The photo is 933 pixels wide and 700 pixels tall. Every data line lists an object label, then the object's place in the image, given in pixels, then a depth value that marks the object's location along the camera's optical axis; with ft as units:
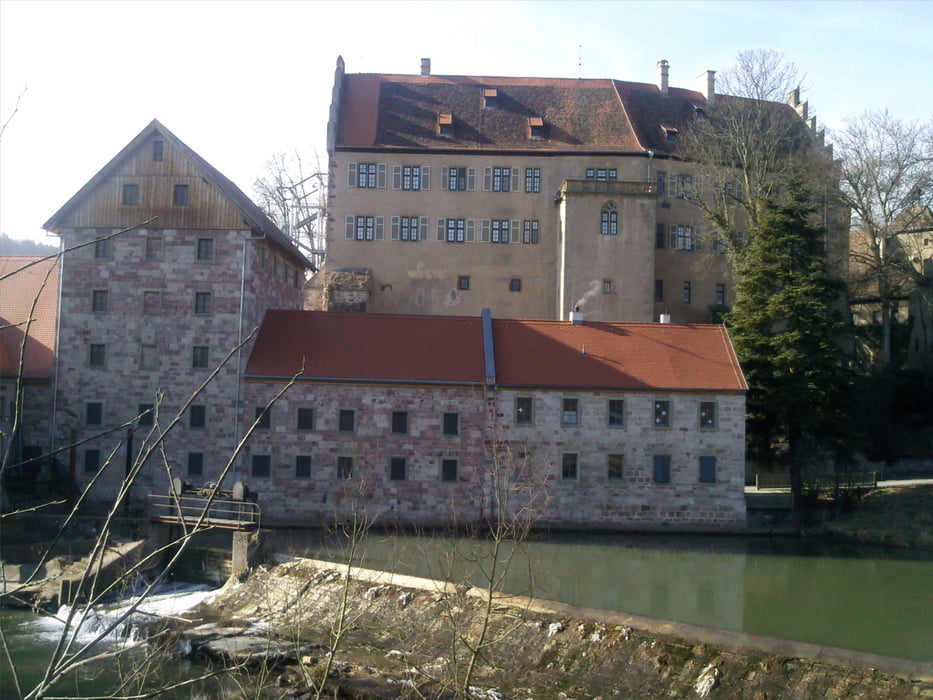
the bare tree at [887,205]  131.34
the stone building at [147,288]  101.55
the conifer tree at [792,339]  105.09
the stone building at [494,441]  97.86
